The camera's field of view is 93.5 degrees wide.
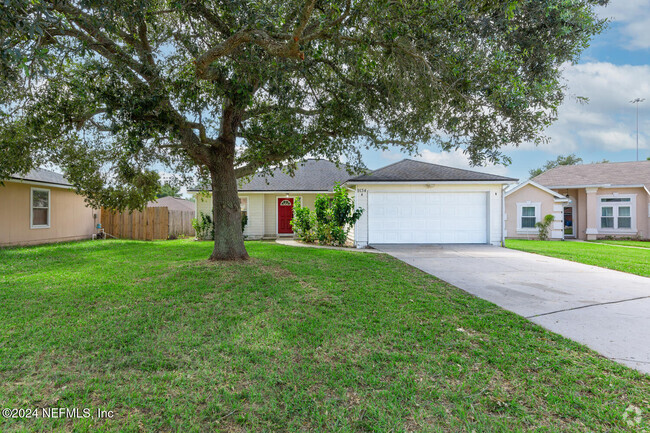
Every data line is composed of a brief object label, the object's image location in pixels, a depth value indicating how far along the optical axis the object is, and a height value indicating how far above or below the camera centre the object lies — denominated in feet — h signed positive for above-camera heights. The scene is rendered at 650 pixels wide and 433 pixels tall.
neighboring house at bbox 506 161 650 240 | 52.95 +2.46
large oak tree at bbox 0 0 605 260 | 15.10 +8.56
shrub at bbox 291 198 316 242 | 42.52 -0.51
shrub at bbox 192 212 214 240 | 50.19 -1.21
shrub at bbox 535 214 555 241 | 52.32 -1.20
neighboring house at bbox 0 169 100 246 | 37.63 +1.16
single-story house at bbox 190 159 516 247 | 38.11 +1.55
